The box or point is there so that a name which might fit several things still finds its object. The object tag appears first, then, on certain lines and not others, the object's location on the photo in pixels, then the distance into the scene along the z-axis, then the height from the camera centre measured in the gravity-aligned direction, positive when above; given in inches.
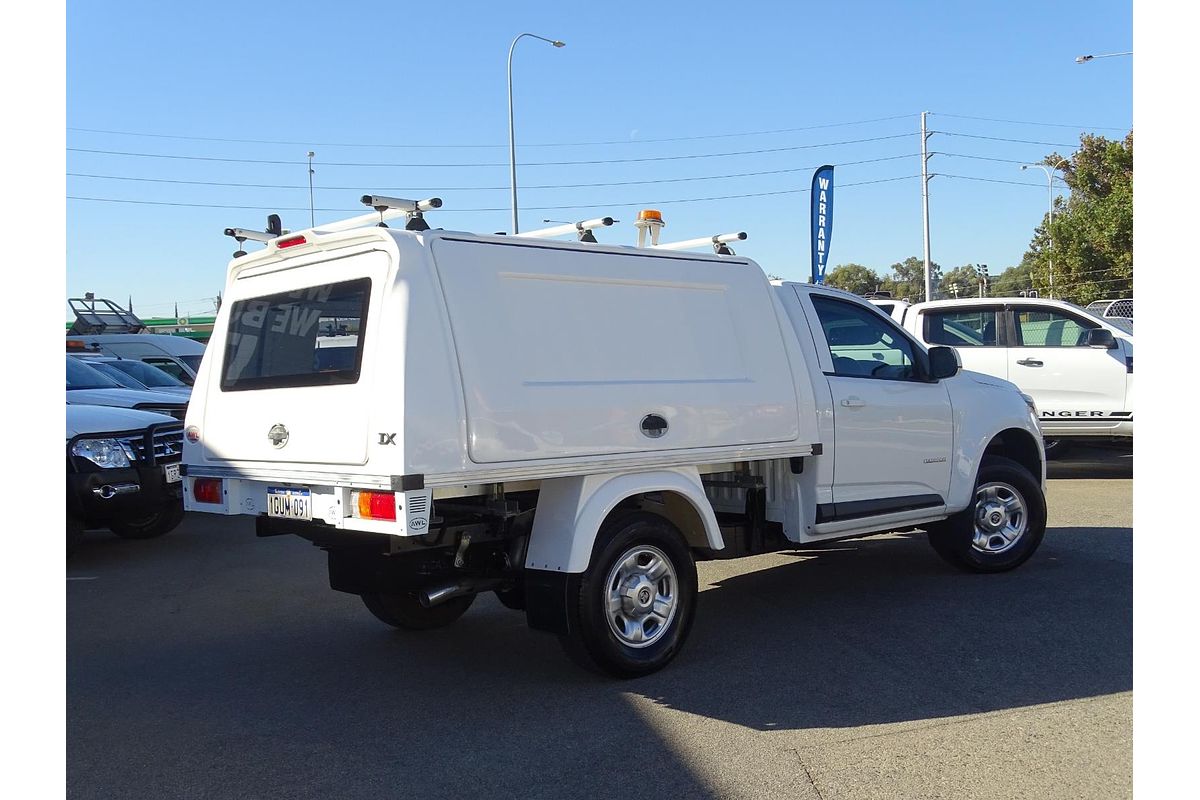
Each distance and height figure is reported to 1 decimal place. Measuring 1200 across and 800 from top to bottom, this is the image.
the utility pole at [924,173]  1559.8 +338.1
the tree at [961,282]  3522.6 +470.6
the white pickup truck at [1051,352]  479.5 +21.2
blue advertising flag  810.2 +143.2
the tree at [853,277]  2990.2 +368.4
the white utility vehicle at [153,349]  678.5 +35.3
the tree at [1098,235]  1589.6 +254.2
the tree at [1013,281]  3232.3 +403.1
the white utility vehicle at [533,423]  191.8 -4.7
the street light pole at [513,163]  1047.0 +237.4
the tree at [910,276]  3654.0 +475.8
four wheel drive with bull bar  336.2 -21.2
